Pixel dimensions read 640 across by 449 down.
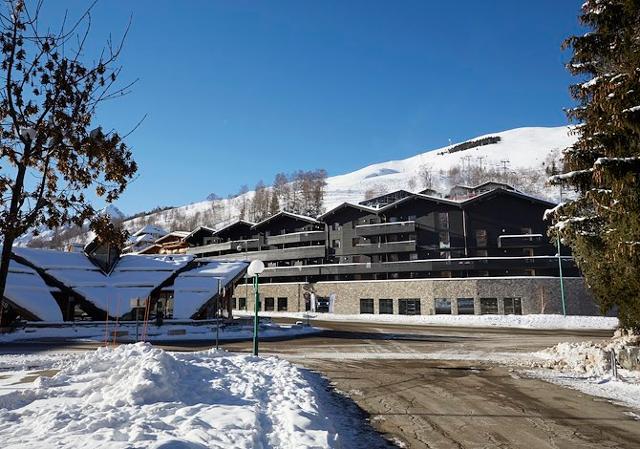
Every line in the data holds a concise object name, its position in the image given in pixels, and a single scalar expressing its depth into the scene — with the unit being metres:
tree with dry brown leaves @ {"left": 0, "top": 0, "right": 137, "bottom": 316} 7.06
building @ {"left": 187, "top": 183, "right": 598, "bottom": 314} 49.50
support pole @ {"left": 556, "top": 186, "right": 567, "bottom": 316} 45.66
